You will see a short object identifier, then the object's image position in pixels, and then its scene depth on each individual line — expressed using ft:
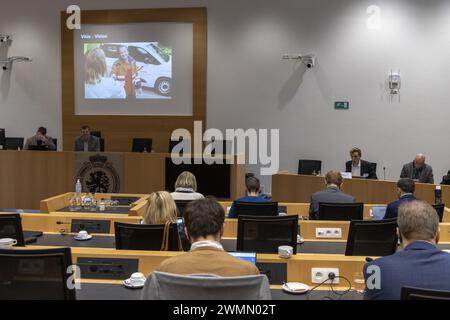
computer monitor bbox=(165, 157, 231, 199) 26.40
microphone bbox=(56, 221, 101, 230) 14.82
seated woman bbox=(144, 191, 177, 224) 11.83
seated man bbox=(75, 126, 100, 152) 28.76
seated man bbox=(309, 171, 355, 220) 16.92
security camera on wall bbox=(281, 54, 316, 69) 33.06
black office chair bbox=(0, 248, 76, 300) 7.02
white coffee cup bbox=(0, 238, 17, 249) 10.48
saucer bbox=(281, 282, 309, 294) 8.98
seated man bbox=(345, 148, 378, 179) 26.63
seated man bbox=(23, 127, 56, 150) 28.40
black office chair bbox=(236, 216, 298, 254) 11.49
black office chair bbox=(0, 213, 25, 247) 12.39
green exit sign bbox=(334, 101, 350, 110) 33.04
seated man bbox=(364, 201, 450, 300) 6.56
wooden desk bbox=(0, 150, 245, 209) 26.99
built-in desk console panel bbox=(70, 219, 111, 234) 14.83
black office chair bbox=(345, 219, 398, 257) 11.51
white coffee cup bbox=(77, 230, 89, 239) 13.83
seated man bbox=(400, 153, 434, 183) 25.12
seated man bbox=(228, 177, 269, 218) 16.63
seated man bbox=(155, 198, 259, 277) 6.27
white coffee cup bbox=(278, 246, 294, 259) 9.75
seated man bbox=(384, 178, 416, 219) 15.29
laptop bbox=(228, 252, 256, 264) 8.82
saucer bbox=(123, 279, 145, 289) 9.04
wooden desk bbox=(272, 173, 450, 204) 22.22
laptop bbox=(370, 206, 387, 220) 17.33
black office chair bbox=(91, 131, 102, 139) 33.14
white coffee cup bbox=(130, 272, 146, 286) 9.09
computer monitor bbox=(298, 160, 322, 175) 32.30
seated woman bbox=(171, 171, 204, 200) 17.07
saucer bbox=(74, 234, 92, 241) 13.78
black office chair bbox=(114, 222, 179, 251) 11.21
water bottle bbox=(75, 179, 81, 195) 20.98
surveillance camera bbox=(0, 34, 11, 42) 36.60
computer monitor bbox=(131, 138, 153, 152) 33.88
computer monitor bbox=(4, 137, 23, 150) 34.18
